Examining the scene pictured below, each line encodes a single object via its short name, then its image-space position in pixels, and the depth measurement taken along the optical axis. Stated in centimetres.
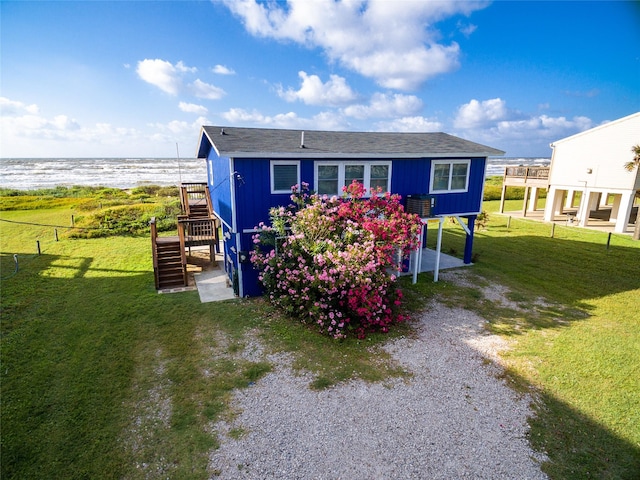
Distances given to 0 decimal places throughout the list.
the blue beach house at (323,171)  1116
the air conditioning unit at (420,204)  1330
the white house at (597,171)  2125
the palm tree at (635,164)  2001
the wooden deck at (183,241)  1305
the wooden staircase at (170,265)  1303
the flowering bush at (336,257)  912
